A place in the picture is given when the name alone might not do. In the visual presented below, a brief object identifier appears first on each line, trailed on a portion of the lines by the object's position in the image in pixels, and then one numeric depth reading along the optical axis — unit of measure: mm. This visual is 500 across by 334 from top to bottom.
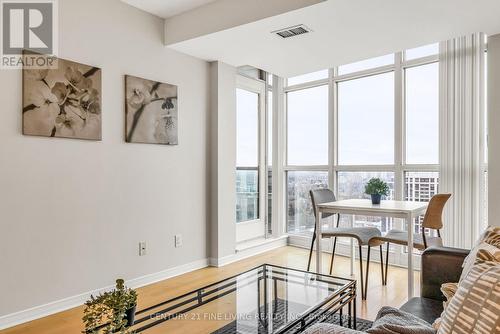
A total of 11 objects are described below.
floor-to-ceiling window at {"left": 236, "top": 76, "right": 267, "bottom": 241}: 4449
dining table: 2707
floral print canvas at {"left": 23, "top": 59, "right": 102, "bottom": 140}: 2459
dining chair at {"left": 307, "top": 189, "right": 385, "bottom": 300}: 2928
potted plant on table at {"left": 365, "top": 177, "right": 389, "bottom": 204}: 3111
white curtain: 3242
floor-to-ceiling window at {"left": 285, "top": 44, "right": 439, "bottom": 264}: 3682
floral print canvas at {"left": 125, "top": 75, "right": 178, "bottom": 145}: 3100
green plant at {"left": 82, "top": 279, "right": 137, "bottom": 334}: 1163
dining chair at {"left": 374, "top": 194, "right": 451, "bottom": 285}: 2707
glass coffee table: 1642
